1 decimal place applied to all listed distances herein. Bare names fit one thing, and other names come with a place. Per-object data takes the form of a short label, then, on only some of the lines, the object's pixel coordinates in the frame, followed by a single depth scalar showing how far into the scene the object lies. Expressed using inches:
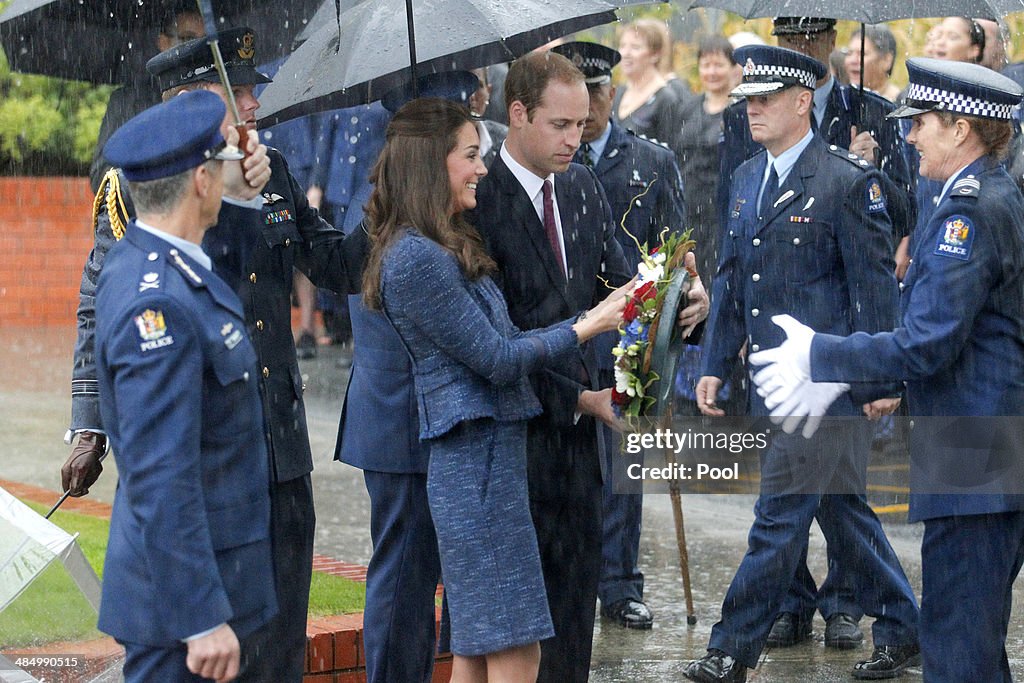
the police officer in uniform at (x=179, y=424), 259.9
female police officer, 335.3
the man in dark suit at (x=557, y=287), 367.2
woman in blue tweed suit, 331.3
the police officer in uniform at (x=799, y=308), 438.3
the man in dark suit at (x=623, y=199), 502.9
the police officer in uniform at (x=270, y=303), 333.4
